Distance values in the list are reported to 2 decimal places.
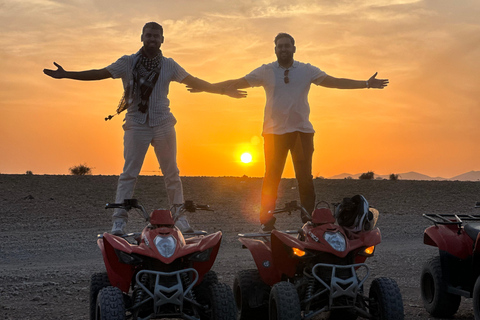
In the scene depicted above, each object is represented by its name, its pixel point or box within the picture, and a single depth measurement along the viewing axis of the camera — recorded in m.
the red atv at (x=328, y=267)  6.01
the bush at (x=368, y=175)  40.94
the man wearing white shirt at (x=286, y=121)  8.15
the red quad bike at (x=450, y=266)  7.32
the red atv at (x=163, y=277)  5.70
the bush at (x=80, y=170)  40.81
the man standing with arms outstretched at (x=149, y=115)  8.05
